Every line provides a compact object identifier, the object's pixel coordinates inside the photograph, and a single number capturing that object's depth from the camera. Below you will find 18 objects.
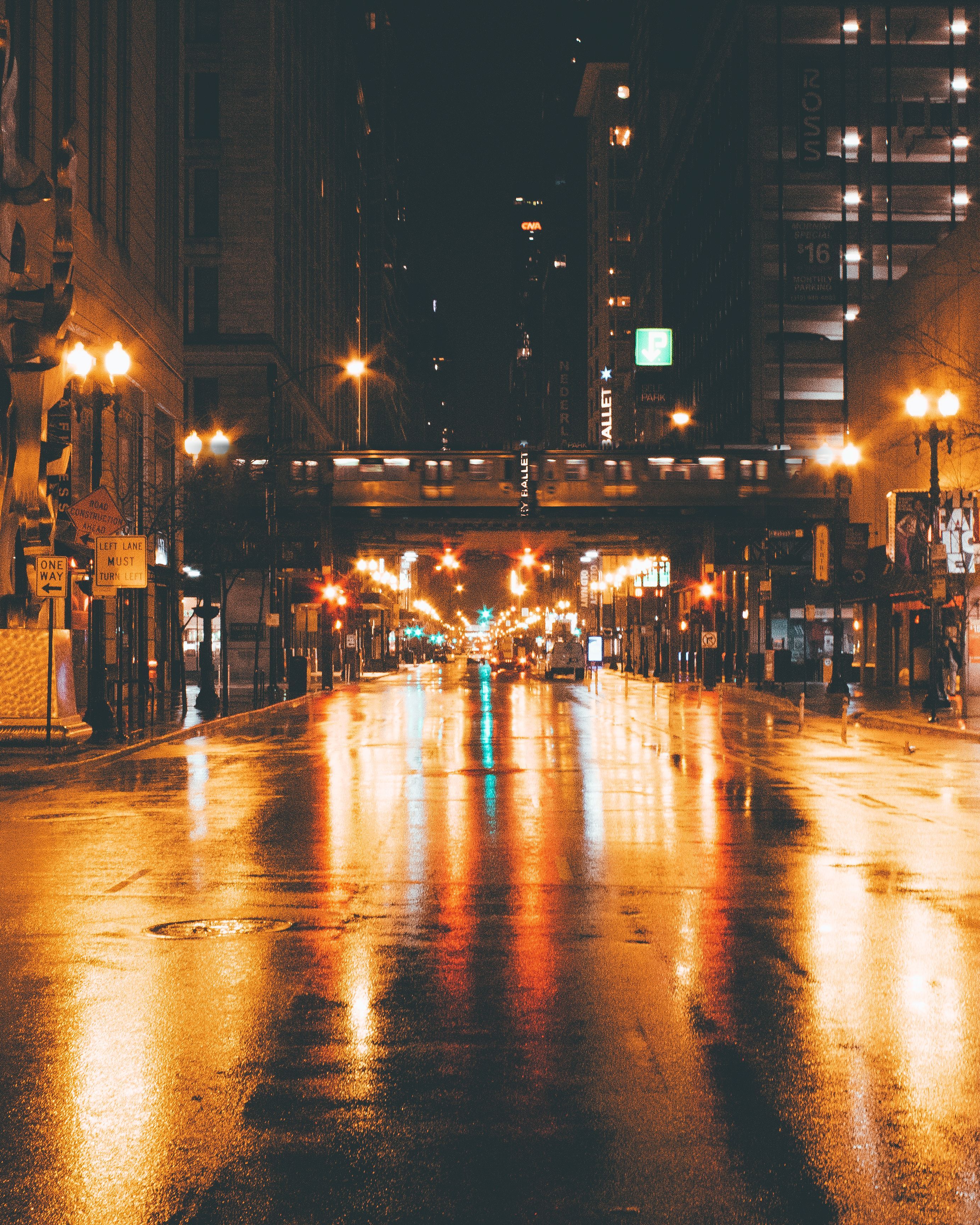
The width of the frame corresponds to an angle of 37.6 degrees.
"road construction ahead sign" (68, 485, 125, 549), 28.12
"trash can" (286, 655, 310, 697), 55.69
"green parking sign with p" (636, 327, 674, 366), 105.25
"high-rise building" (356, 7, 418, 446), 145.50
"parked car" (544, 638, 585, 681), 87.31
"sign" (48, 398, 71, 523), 32.75
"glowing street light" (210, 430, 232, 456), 61.35
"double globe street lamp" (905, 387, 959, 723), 36.38
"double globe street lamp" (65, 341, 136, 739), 28.12
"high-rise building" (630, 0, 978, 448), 80.56
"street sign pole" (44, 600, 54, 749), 27.19
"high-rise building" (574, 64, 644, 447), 154.50
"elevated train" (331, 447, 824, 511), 75.75
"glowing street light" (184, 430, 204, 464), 39.91
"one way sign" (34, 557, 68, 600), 26.44
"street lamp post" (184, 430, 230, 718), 40.81
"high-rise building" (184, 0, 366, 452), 75.75
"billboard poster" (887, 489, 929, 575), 44.75
